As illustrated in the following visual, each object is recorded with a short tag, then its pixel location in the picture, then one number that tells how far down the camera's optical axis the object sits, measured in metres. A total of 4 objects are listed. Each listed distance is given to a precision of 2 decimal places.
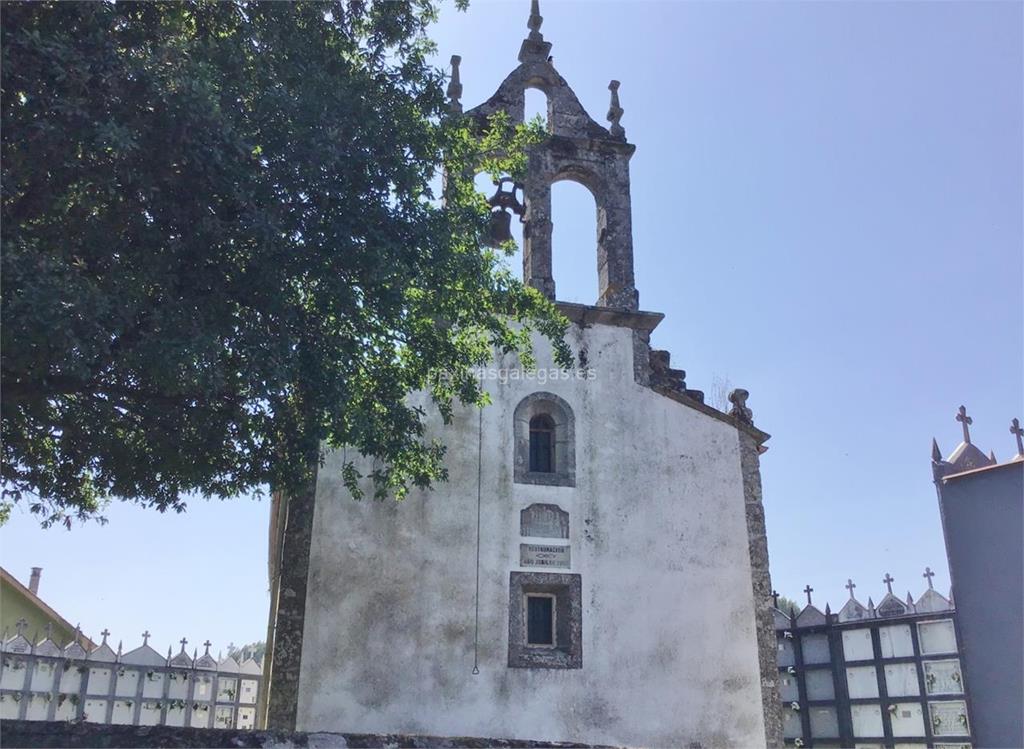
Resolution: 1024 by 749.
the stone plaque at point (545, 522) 11.94
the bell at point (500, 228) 13.23
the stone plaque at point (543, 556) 11.76
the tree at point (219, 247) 6.86
